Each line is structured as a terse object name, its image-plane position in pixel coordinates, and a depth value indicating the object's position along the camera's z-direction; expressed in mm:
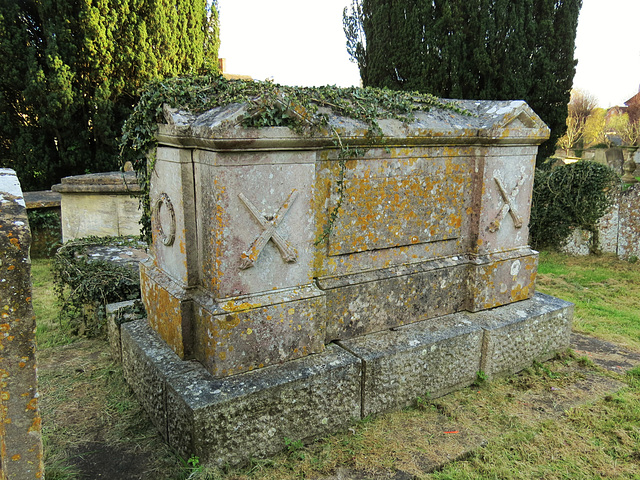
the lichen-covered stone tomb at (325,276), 2609
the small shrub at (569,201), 7391
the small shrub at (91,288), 4309
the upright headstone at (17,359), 1749
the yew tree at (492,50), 9539
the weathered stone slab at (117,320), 3572
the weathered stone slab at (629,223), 7156
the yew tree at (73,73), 8555
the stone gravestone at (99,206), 7012
